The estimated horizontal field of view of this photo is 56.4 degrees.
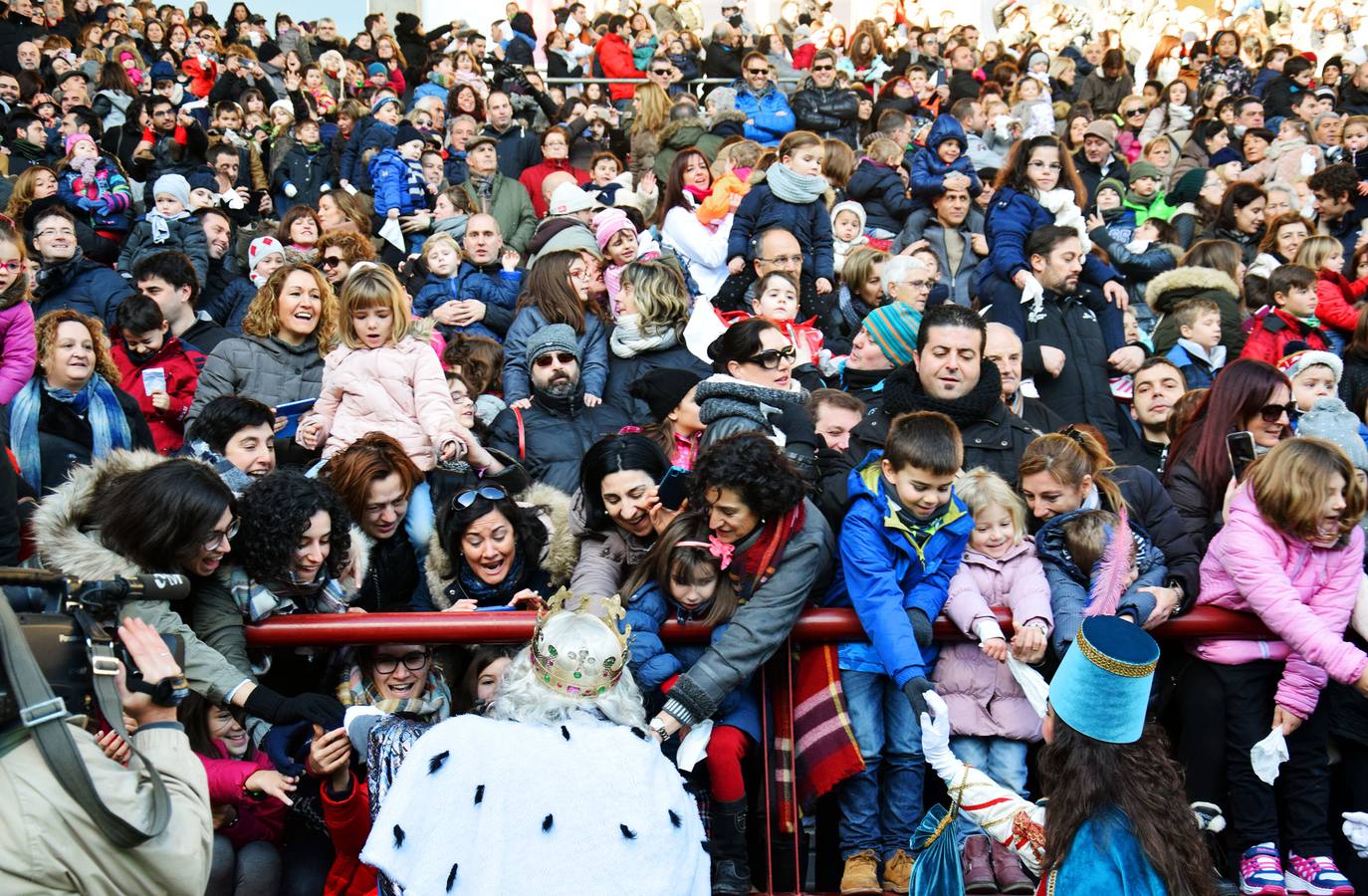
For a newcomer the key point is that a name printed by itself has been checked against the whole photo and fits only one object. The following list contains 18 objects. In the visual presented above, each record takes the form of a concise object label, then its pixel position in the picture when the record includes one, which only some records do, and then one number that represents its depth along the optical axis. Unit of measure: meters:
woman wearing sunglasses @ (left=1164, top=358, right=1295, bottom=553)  5.14
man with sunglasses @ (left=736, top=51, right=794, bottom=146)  12.81
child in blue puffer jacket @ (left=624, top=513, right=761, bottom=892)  4.16
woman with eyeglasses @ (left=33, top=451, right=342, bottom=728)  3.96
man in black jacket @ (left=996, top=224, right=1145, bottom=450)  7.27
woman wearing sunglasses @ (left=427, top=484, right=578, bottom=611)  4.80
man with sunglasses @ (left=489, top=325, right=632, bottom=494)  6.31
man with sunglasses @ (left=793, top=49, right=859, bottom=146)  13.32
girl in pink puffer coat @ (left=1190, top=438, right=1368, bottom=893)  4.39
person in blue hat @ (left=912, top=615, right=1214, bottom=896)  3.04
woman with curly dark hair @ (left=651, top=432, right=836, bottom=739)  4.18
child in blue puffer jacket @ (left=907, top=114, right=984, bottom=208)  10.38
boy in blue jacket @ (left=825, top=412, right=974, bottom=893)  4.29
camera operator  2.53
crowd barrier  4.14
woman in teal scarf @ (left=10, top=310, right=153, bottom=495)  5.43
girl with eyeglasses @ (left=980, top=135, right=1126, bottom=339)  8.12
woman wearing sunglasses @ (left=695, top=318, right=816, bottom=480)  5.04
